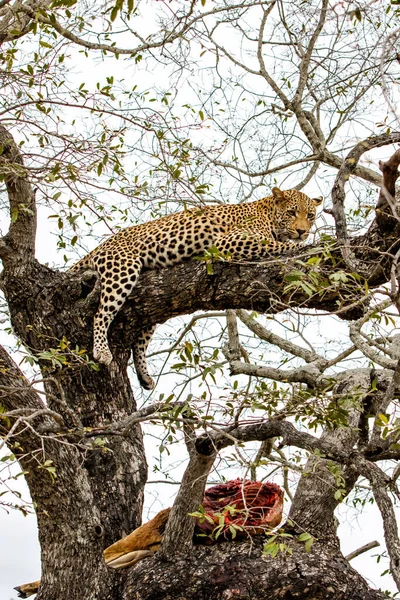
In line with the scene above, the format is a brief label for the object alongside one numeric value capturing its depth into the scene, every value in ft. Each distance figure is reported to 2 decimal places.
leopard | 45.11
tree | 34.68
